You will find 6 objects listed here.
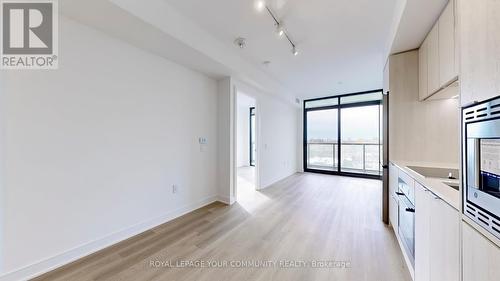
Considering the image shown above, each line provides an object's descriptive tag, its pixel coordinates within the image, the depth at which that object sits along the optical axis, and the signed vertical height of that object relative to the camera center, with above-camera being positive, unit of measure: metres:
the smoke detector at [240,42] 2.77 +1.50
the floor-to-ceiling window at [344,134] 5.48 +0.21
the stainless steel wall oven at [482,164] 0.66 -0.10
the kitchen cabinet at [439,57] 1.45 +0.77
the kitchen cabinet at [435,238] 0.92 -0.57
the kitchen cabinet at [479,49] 0.67 +0.37
